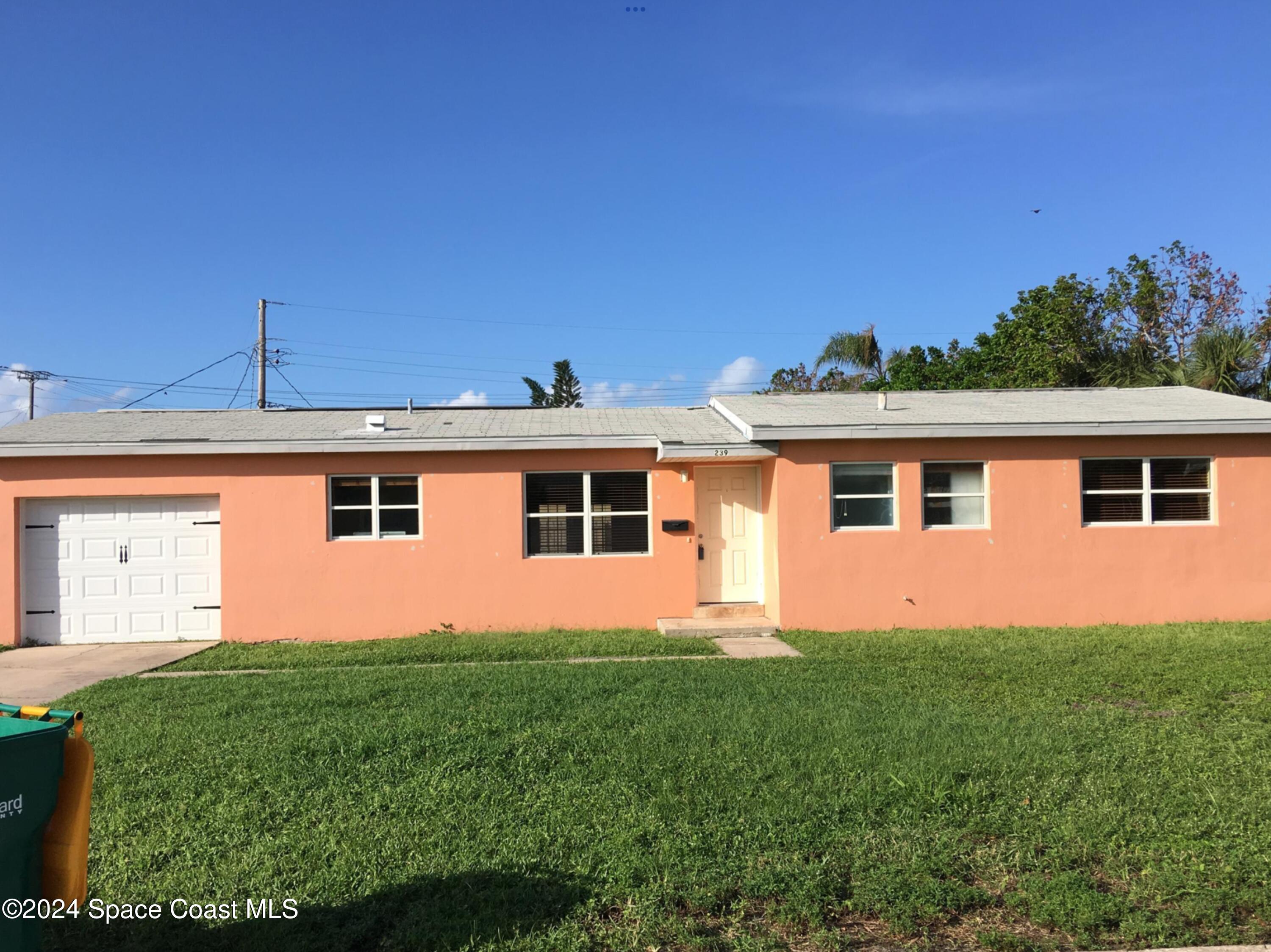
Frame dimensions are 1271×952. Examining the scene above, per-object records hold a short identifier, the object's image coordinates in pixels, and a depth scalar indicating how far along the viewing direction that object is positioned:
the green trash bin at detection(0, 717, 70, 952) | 3.01
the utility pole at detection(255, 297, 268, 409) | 31.12
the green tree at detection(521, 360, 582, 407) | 35.28
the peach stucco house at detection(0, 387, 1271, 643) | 12.39
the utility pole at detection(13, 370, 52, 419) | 47.25
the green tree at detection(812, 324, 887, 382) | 32.34
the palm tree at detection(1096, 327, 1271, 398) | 19.27
